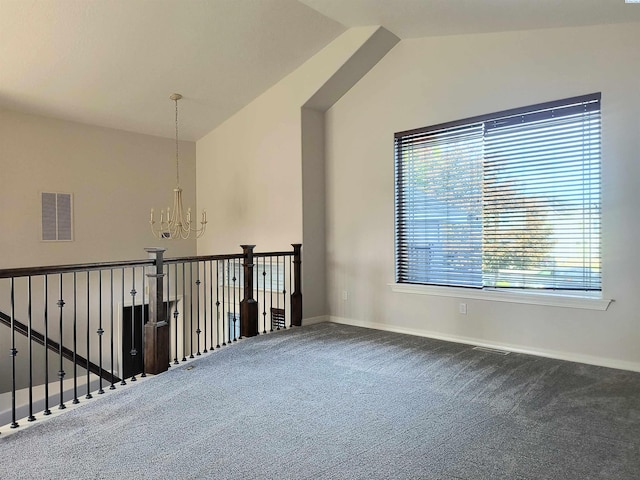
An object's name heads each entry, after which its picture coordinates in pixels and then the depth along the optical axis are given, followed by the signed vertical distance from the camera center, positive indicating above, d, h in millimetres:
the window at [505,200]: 3828 +368
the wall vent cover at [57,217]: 5480 +314
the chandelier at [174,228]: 6586 +202
